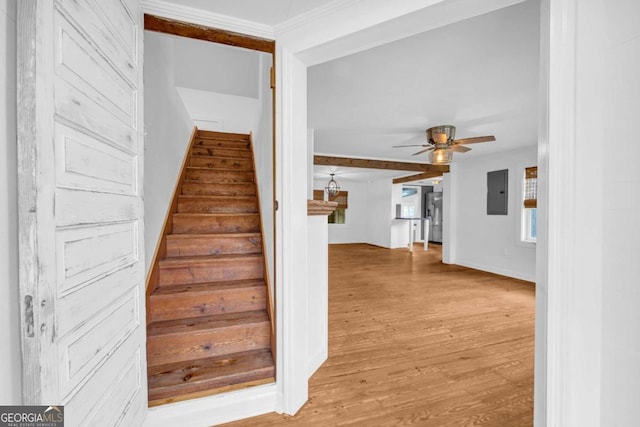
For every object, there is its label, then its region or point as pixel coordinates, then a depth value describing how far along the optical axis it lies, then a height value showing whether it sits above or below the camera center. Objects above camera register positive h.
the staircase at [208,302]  1.52 -0.65
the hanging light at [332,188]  8.07 +0.68
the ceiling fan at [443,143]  3.37 +0.86
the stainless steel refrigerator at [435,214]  9.79 -0.16
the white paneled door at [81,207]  0.65 +0.01
